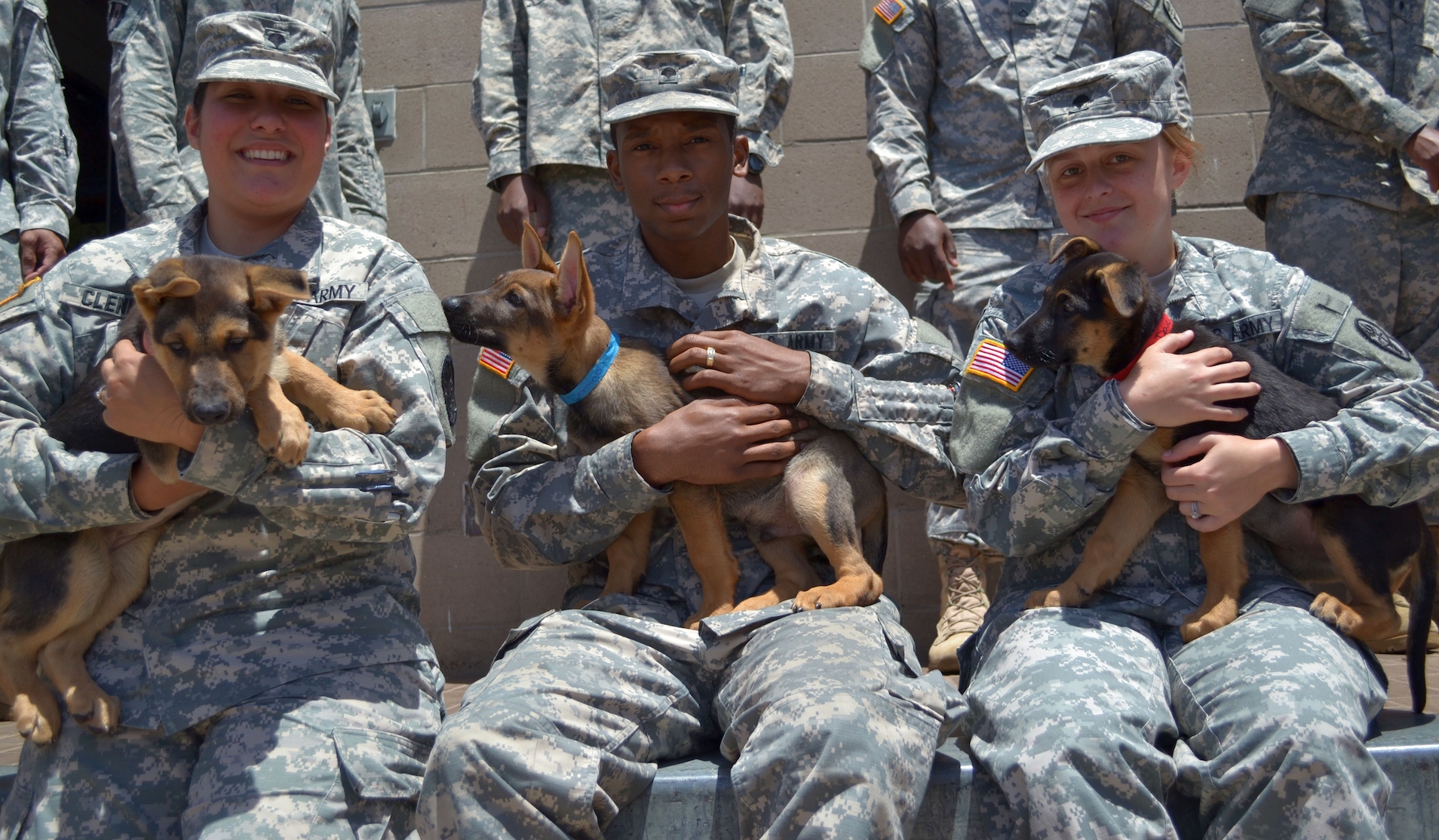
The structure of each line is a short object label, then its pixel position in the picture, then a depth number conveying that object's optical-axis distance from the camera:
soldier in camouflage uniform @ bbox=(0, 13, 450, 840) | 2.84
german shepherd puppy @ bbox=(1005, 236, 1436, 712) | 3.11
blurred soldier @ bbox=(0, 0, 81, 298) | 5.19
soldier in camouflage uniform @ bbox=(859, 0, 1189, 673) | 5.36
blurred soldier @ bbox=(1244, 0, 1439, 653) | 5.14
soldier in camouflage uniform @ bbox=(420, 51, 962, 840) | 2.64
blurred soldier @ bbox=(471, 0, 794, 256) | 5.40
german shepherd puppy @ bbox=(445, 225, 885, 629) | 3.54
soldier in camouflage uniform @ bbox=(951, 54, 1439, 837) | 2.55
